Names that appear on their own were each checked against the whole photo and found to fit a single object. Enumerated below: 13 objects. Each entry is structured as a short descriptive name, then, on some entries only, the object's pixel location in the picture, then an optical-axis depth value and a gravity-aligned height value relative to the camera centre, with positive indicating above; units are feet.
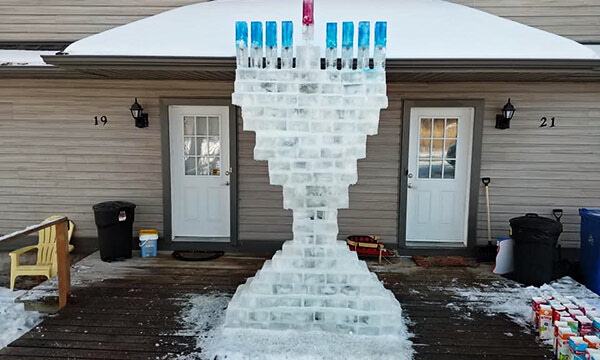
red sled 18.03 -3.84
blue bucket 18.58 -4.13
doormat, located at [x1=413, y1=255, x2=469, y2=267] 17.66 -4.38
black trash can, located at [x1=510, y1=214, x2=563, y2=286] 15.15 -3.22
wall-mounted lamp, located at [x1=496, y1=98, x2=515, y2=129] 17.46 +1.62
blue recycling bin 15.31 -3.29
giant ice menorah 11.25 -0.09
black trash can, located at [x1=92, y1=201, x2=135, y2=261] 17.75 -3.25
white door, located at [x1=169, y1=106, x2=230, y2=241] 19.20 -0.89
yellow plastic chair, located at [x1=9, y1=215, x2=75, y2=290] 15.83 -4.28
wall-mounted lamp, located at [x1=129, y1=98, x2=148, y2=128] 18.26 +1.51
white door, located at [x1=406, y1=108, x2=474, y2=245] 18.75 -0.85
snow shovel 18.02 -3.89
